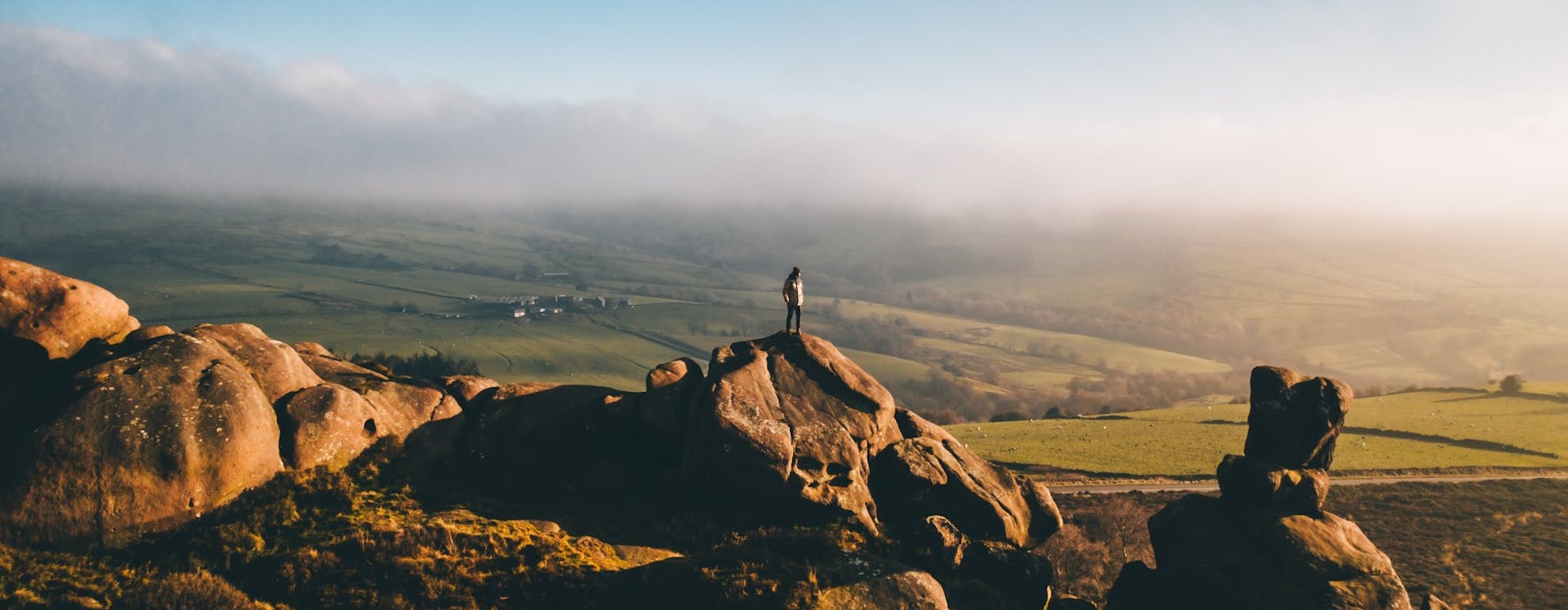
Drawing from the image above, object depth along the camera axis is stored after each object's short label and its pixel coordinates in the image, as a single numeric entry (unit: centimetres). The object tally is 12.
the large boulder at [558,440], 3534
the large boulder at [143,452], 2617
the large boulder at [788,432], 3247
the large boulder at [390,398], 3500
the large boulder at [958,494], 3491
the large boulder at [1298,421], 3538
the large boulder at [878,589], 2750
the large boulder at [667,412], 3572
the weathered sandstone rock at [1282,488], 3409
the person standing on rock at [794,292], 3999
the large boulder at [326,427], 3188
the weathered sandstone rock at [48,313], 3177
